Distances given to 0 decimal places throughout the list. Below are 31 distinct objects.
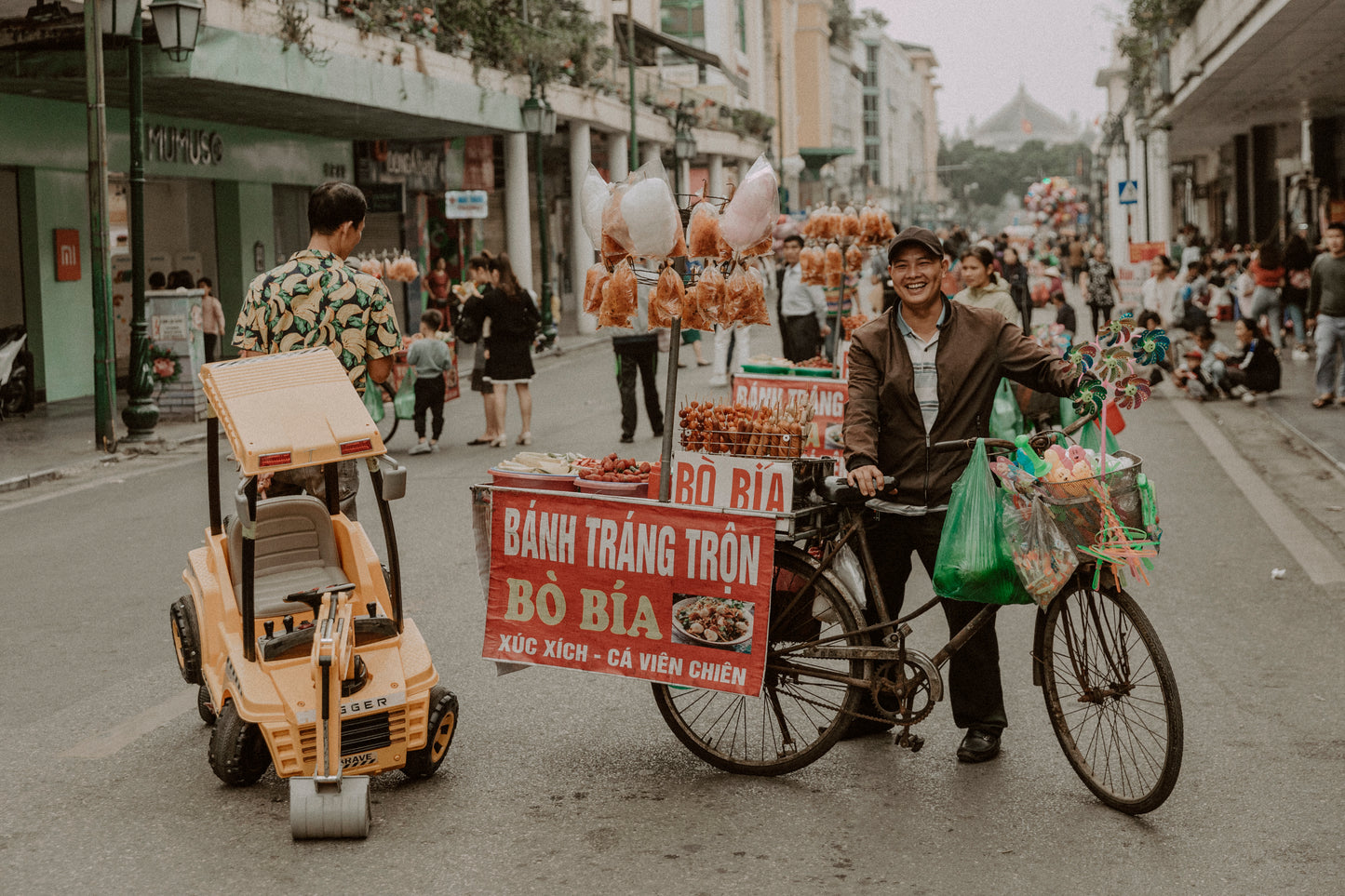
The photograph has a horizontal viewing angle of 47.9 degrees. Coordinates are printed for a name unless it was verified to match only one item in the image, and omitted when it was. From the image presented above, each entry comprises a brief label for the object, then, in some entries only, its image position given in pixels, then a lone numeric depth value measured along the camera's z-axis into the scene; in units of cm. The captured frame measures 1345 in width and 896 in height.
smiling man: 508
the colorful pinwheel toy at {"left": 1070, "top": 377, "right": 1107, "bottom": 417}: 480
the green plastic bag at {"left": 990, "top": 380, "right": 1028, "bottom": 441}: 902
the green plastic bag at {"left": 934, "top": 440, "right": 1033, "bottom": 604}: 462
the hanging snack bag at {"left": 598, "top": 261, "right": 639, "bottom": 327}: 575
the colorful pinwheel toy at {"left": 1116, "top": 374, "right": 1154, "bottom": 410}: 478
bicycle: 460
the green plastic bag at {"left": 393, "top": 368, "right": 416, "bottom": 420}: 1401
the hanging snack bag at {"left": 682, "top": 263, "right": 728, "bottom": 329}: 563
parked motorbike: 1720
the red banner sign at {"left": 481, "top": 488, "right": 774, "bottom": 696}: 493
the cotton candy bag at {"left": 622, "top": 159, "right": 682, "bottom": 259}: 540
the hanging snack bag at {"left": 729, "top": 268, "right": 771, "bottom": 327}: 570
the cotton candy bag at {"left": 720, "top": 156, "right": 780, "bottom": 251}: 552
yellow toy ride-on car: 450
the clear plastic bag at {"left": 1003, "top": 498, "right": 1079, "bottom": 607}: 453
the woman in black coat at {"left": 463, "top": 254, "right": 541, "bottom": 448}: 1395
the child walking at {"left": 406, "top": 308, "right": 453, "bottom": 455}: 1416
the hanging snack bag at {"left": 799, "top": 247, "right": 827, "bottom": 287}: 1305
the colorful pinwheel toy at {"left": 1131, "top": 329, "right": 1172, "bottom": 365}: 473
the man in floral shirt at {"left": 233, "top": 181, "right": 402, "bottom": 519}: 553
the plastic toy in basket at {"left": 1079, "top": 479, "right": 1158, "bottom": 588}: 445
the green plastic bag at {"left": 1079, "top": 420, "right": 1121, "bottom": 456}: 935
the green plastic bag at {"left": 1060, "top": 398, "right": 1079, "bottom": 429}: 1004
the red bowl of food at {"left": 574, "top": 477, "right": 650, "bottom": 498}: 544
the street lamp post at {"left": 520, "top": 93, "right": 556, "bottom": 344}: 2666
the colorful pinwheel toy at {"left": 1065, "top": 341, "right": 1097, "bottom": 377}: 489
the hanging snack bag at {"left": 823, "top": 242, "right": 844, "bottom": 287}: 1302
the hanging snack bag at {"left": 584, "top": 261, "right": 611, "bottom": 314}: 586
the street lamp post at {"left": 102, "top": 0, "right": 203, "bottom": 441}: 1417
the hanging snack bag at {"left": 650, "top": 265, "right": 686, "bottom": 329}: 562
